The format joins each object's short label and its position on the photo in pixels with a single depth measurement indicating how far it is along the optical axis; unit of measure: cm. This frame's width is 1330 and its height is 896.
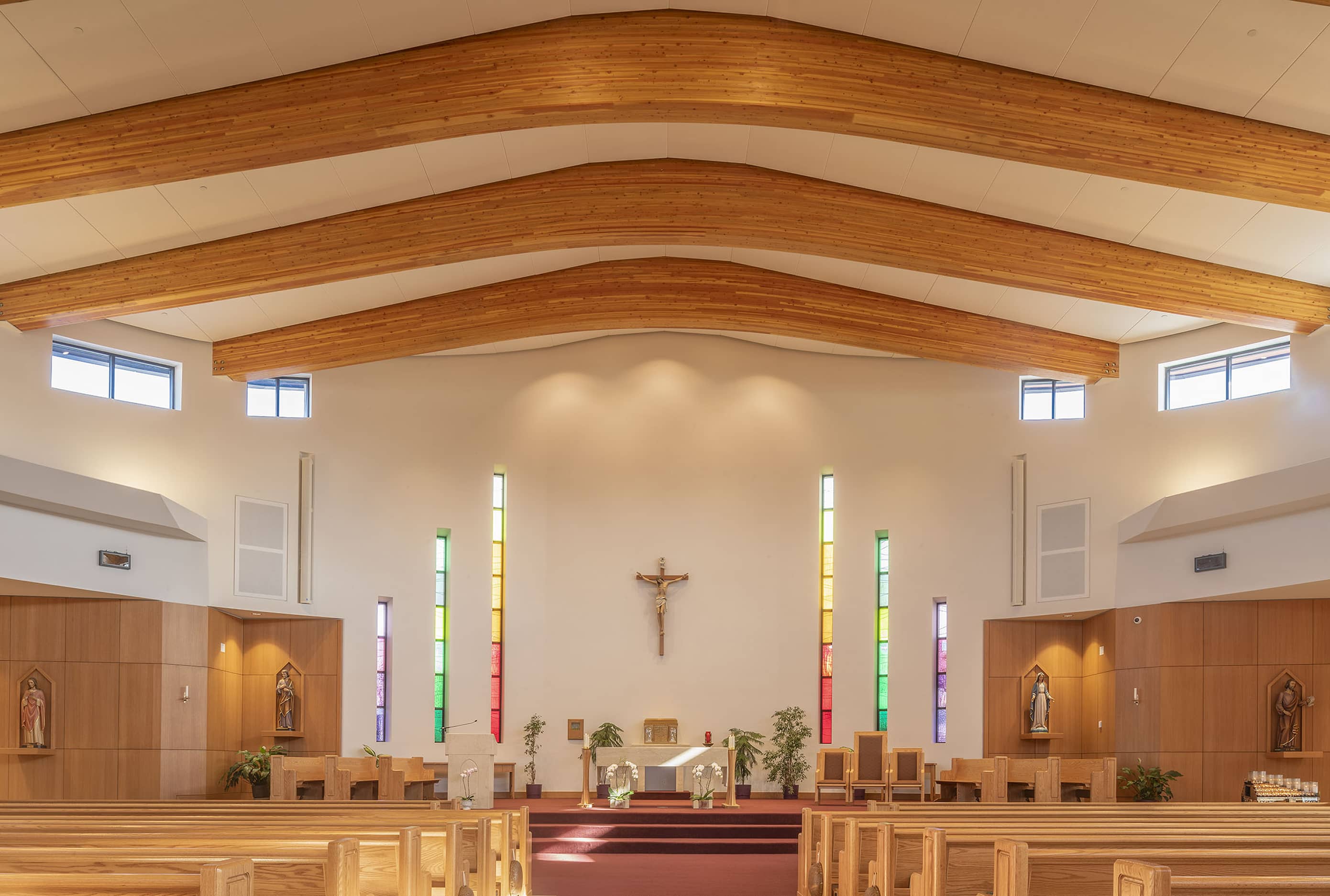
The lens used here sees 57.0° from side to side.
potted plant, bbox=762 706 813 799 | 1409
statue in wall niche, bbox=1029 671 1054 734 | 1376
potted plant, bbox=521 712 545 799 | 1428
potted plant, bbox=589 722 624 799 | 1414
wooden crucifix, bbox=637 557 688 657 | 1474
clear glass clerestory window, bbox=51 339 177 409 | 1190
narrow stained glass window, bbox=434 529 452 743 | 1425
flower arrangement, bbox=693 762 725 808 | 1248
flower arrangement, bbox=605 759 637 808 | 1308
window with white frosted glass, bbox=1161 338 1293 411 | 1177
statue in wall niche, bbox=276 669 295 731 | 1374
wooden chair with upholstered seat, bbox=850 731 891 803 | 1352
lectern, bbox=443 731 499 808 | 1168
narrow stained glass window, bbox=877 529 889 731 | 1438
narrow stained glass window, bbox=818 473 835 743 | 1451
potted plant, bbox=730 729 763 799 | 1414
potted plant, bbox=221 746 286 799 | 1270
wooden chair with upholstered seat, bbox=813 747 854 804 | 1359
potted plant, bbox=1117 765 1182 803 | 1146
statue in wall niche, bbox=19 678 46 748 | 1150
